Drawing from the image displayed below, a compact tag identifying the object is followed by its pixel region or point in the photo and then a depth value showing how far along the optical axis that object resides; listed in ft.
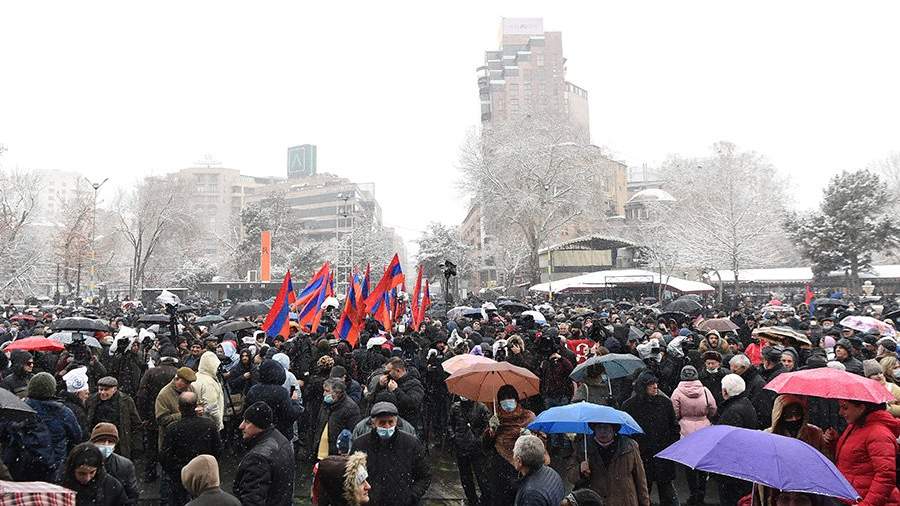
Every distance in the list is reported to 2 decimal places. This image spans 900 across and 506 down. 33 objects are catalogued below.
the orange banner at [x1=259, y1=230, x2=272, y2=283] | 182.40
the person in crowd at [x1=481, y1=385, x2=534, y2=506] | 17.75
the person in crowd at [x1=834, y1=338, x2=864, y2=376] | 26.61
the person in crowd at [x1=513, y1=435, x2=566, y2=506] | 13.51
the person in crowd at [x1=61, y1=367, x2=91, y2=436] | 22.56
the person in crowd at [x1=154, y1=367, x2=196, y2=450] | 22.31
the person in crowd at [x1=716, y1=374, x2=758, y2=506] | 19.16
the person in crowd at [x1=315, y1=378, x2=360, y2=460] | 20.66
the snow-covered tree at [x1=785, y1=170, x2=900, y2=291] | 131.34
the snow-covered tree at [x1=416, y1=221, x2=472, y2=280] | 180.65
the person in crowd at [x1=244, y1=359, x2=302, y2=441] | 21.58
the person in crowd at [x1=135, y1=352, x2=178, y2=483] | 25.98
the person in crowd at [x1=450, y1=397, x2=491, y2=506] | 19.03
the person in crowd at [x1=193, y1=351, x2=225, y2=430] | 24.21
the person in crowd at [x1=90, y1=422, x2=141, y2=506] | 15.71
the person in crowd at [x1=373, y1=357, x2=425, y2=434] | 21.56
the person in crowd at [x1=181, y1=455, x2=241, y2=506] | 12.51
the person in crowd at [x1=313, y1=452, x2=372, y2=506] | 12.48
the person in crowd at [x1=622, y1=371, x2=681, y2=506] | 21.24
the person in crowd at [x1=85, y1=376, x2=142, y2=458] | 22.81
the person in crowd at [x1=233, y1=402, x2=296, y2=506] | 14.71
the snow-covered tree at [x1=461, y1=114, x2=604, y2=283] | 146.92
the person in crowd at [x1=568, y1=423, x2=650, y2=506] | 16.48
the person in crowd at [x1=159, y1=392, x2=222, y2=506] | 18.31
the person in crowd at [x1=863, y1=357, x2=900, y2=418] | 19.97
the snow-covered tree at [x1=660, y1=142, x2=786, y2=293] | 150.71
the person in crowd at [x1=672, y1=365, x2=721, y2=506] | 22.18
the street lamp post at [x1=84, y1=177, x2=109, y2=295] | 120.81
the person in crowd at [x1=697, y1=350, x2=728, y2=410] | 24.88
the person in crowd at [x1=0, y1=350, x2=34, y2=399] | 24.70
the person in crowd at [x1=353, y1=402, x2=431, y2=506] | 15.98
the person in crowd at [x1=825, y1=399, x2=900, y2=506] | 13.65
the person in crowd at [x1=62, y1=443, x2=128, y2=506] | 14.39
